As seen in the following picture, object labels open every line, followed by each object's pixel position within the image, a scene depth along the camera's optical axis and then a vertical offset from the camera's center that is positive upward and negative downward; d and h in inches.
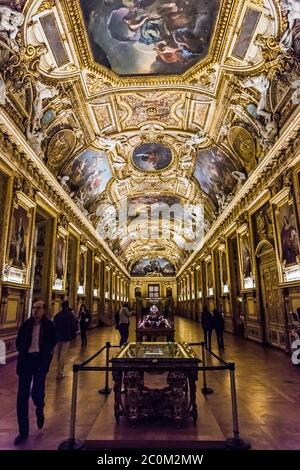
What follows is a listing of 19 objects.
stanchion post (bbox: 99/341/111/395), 213.8 -58.1
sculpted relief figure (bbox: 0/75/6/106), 299.5 +215.7
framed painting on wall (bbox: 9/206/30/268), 353.7 +88.4
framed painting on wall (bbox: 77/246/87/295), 687.1 +90.3
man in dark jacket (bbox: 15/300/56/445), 143.1 -24.1
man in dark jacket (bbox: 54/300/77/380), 261.1 -17.4
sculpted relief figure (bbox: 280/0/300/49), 275.9 +269.7
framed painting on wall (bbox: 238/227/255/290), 513.4 +78.9
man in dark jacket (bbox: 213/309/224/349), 410.6 -29.1
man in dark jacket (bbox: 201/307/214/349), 409.7 -22.2
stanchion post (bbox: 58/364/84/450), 128.5 -55.6
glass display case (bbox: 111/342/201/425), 155.6 -44.1
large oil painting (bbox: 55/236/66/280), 512.8 +88.4
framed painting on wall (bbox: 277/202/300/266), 346.0 +84.3
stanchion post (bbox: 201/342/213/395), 214.2 -58.9
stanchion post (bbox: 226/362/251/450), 128.1 -57.0
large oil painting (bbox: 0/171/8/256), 332.5 +131.8
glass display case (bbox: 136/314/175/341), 431.5 -29.7
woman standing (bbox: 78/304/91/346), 465.1 -19.9
